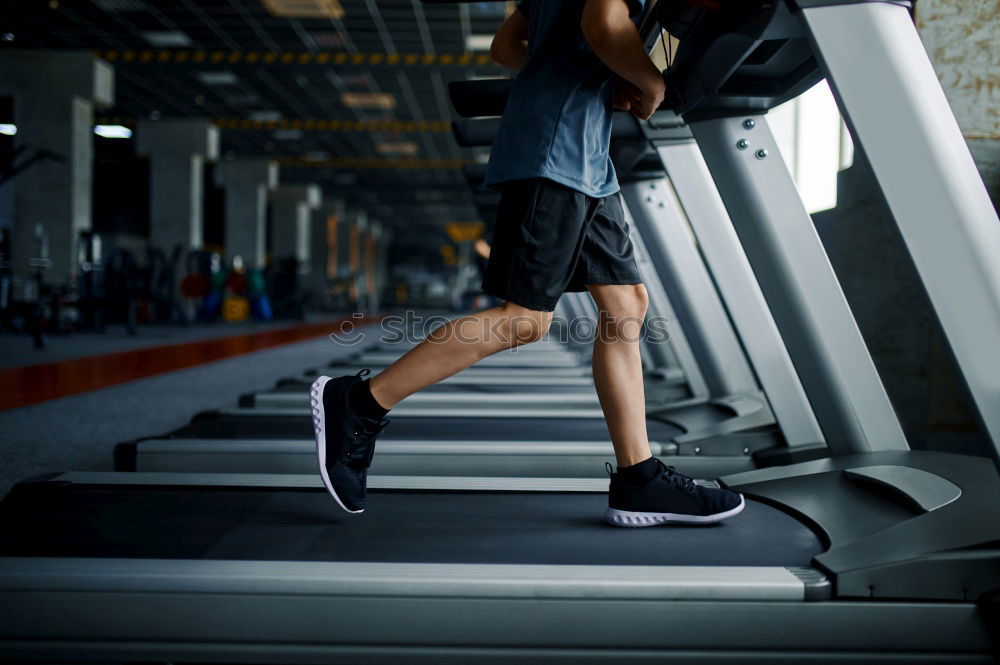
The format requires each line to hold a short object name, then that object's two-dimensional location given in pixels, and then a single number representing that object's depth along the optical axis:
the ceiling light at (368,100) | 12.05
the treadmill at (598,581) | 1.16
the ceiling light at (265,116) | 13.46
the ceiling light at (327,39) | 9.34
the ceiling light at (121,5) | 8.48
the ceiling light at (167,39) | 9.46
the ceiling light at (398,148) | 16.07
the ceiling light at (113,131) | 14.67
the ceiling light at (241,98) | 12.16
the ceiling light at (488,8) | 8.35
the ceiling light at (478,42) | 9.38
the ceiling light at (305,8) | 8.34
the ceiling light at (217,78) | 11.10
